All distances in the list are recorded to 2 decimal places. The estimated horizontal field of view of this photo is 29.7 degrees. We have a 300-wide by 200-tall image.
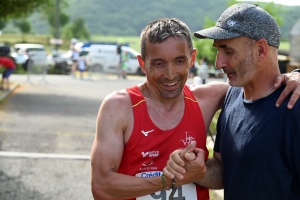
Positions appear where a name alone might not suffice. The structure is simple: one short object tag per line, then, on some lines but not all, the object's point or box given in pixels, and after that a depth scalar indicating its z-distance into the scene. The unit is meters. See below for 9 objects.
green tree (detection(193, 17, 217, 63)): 36.25
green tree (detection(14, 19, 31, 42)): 105.56
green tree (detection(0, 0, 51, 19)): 15.05
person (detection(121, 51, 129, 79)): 31.48
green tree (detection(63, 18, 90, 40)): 106.81
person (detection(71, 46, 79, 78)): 30.75
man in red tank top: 3.19
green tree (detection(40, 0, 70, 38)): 96.25
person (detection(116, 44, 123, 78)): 32.56
